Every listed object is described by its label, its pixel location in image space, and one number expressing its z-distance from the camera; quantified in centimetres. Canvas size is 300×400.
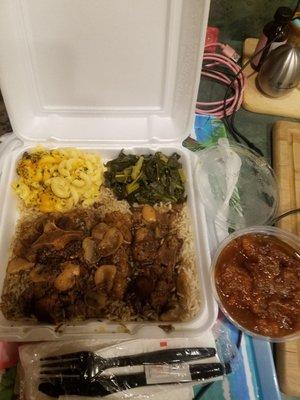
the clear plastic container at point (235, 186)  39
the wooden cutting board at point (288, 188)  31
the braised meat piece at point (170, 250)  34
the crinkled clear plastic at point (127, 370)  28
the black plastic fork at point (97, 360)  28
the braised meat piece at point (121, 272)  32
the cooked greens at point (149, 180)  39
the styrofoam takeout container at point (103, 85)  30
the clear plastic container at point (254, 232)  32
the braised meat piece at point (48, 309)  30
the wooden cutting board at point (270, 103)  49
